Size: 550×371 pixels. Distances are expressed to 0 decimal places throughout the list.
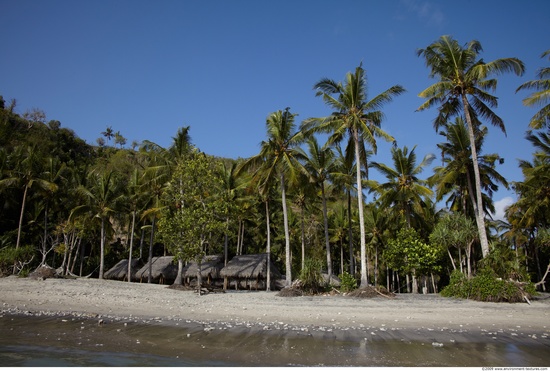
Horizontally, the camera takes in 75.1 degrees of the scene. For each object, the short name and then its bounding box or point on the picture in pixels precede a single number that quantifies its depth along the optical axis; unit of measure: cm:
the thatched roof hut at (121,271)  3372
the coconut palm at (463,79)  1923
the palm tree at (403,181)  2816
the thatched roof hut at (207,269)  3158
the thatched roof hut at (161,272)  3294
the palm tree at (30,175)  3024
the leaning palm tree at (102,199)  2962
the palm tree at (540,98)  1744
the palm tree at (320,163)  2533
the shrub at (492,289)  1606
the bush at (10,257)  2491
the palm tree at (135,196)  3139
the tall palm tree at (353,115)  2072
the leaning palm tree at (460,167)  2552
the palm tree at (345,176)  2536
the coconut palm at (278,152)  2355
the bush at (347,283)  2014
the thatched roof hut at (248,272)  2947
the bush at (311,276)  2044
